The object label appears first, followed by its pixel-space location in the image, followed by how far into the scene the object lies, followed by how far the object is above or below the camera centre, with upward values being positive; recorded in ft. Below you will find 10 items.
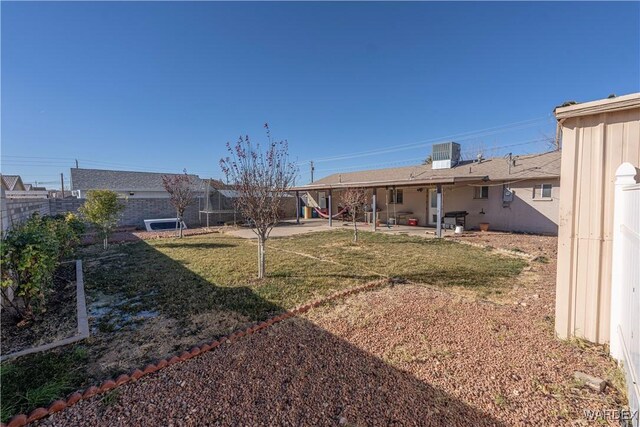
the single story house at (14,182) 45.82 +3.98
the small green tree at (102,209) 27.78 -0.43
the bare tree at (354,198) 33.58 +0.77
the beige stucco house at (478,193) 37.19 +1.59
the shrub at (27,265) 9.66 -2.20
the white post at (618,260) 7.60 -1.67
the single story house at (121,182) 61.91 +5.38
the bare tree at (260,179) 17.04 +1.59
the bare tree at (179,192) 35.96 +1.64
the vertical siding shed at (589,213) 8.23 -0.34
